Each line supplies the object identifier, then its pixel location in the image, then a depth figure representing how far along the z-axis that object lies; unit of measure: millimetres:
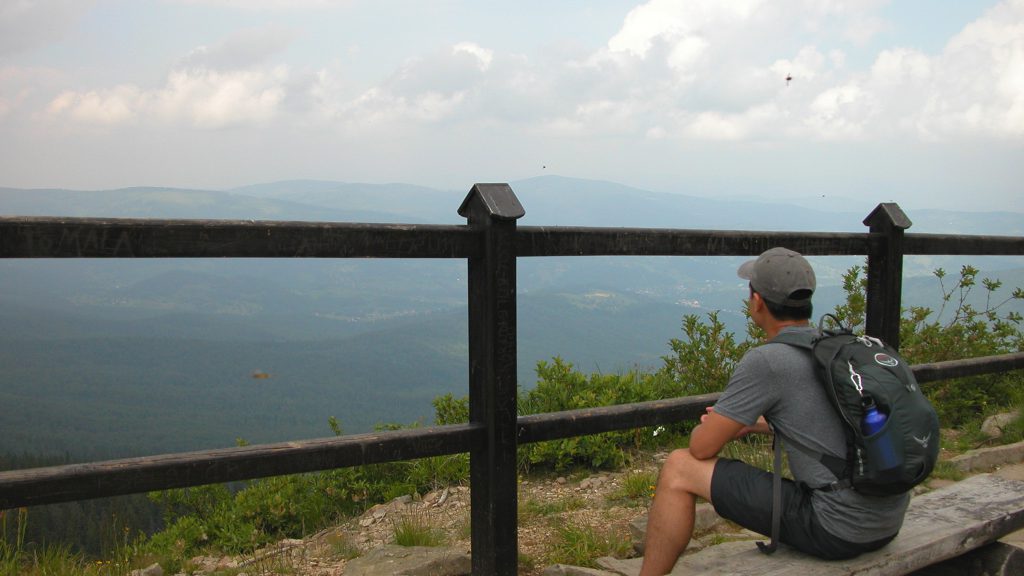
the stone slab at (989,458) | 5766
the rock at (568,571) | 3727
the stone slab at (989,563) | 3416
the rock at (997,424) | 6464
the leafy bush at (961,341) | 7103
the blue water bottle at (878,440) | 2652
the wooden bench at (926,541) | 2852
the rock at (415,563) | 3838
